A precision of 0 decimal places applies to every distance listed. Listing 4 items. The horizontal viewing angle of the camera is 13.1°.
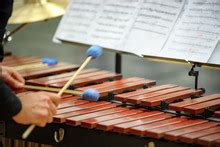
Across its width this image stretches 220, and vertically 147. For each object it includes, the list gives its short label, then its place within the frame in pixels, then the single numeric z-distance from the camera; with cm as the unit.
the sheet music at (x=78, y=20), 650
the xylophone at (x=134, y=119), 443
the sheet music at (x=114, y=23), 617
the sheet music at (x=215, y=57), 537
